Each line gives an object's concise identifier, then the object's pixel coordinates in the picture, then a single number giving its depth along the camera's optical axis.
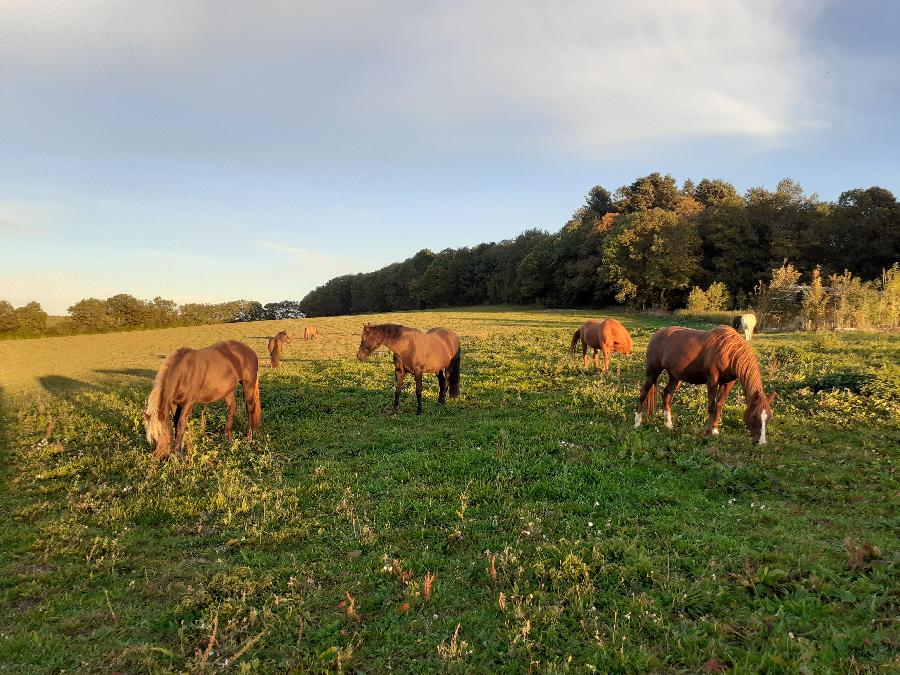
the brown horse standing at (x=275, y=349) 16.20
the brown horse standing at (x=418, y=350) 11.63
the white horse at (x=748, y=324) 22.61
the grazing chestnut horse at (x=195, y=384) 8.58
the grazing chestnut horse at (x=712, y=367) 8.34
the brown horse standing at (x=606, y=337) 14.66
